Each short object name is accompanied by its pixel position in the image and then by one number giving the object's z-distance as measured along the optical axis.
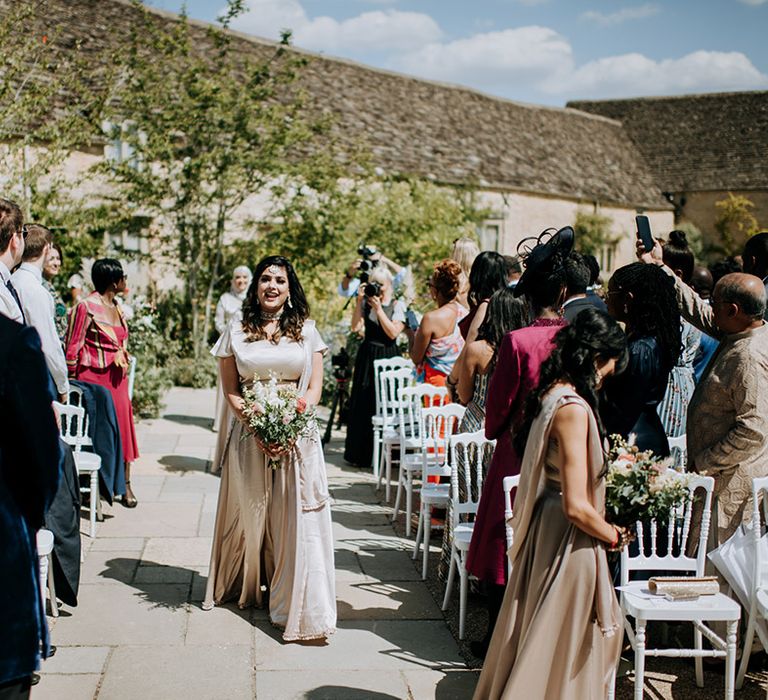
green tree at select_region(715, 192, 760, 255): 34.62
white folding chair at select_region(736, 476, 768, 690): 4.27
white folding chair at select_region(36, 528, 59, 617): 4.43
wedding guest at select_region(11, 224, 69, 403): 5.07
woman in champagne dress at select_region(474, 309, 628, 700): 3.37
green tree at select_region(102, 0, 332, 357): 14.37
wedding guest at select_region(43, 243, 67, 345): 7.24
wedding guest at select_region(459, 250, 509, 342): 5.81
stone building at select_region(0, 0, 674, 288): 20.14
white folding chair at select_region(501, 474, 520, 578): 4.22
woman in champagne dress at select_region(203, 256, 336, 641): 4.97
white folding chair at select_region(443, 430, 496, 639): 4.97
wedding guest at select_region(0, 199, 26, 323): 4.31
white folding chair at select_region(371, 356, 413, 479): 8.33
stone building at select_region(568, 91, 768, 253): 35.97
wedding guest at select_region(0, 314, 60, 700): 2.66
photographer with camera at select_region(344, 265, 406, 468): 9.18
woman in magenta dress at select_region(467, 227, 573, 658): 4.14
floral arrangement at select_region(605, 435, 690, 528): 3.44
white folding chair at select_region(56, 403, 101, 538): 6.40
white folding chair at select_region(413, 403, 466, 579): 6.00
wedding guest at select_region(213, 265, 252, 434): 10.26
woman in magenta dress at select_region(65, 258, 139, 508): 7.18
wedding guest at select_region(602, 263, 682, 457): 4.46
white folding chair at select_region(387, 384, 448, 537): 6.93
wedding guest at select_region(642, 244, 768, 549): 4.43
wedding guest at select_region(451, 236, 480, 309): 8.01
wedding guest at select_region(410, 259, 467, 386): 6.96
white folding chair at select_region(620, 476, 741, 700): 3.87
